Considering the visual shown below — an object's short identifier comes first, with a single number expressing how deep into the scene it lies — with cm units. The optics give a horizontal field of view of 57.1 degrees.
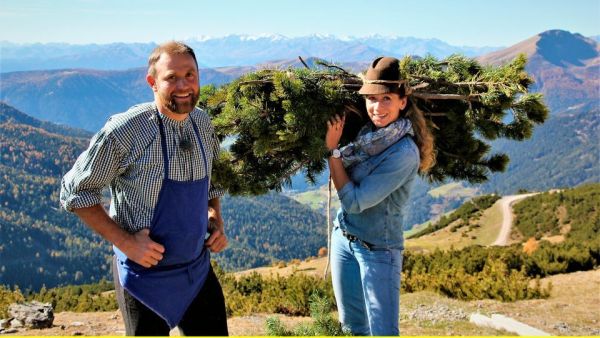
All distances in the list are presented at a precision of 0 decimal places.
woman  369
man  288
